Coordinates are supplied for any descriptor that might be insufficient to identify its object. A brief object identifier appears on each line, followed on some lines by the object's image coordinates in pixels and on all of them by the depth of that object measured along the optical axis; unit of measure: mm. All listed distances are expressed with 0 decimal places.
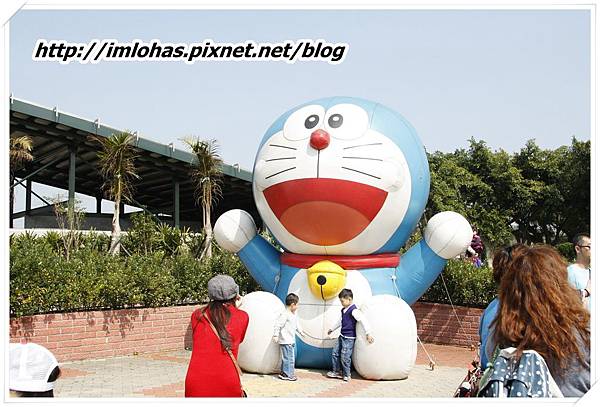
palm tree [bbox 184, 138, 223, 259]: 15648
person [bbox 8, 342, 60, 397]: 3203
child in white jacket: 7410
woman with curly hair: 2748
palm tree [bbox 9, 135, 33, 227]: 15141
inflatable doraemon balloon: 7402
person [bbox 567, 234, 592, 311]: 6000
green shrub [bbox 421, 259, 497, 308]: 10133
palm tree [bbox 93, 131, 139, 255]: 14430
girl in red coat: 4215
